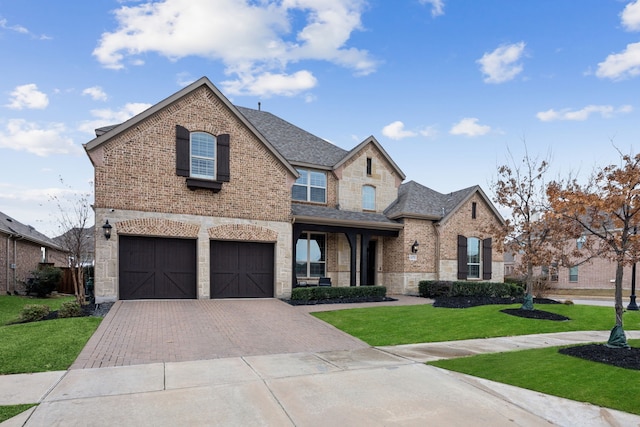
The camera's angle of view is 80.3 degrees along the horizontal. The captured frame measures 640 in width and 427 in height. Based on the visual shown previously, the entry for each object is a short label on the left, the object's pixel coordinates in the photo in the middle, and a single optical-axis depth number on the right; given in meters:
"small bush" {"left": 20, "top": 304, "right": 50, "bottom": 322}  11.27
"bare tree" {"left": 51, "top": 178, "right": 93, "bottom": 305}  13.73
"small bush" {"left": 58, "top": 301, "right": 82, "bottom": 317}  11.46
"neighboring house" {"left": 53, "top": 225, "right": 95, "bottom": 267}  16.09
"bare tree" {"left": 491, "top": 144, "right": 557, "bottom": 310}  14.09
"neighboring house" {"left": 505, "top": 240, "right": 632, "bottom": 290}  31.53
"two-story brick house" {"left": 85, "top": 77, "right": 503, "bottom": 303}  14.28
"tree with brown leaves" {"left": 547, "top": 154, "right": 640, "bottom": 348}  8.02
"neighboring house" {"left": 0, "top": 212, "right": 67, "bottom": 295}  20.98
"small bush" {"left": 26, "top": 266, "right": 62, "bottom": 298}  20.66
